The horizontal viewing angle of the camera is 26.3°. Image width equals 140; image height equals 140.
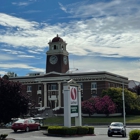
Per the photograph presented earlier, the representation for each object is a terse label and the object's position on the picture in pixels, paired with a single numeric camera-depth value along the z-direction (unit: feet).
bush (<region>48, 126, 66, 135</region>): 88.40
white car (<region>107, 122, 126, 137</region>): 93.09
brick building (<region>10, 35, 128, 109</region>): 251.39
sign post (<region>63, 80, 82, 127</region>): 93.81
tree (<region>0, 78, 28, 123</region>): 69.55
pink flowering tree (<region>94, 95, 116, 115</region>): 209.26
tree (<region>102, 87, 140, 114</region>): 220.84
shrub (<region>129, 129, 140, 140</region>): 54.34
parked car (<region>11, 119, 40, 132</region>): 99.13
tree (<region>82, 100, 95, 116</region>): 215.72
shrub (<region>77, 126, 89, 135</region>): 92.73
